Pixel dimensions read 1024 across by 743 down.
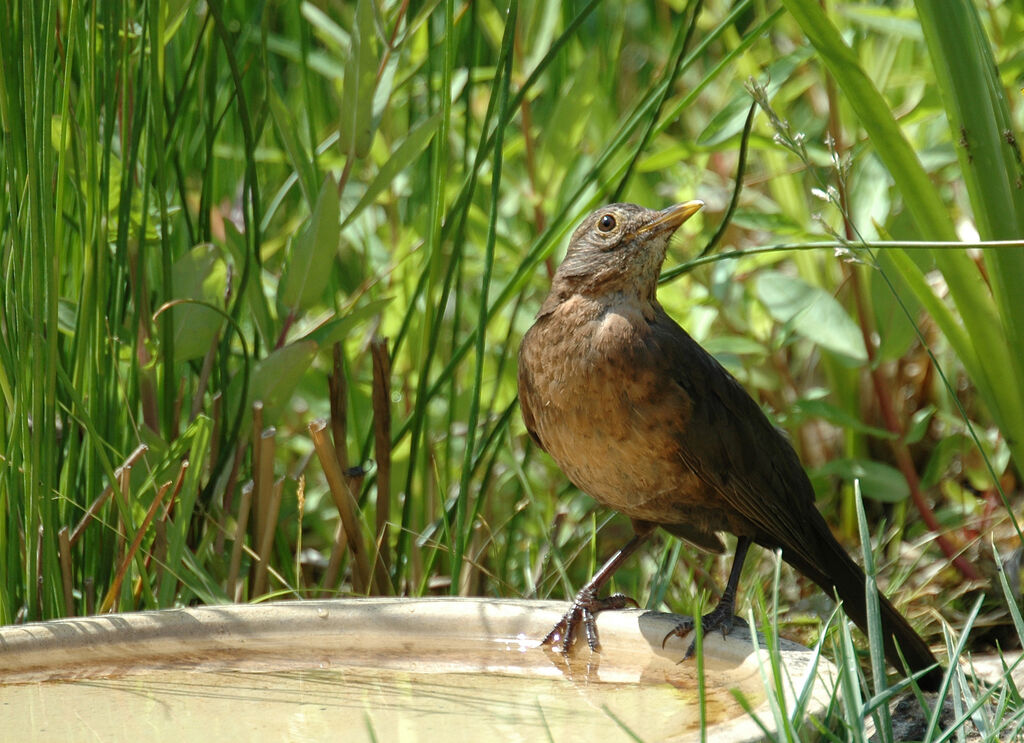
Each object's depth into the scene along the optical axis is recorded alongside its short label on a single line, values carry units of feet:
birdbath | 12.65
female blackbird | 16.65
